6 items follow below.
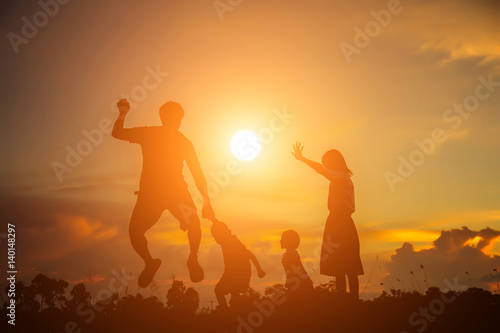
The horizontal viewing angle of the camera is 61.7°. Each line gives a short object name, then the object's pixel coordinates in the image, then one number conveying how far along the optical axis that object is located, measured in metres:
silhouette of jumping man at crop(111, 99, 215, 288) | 8.41
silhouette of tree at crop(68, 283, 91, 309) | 10.03
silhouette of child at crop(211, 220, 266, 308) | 9.40
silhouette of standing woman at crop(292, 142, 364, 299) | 9.50
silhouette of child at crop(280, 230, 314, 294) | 9.56
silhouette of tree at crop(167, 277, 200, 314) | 9.88
